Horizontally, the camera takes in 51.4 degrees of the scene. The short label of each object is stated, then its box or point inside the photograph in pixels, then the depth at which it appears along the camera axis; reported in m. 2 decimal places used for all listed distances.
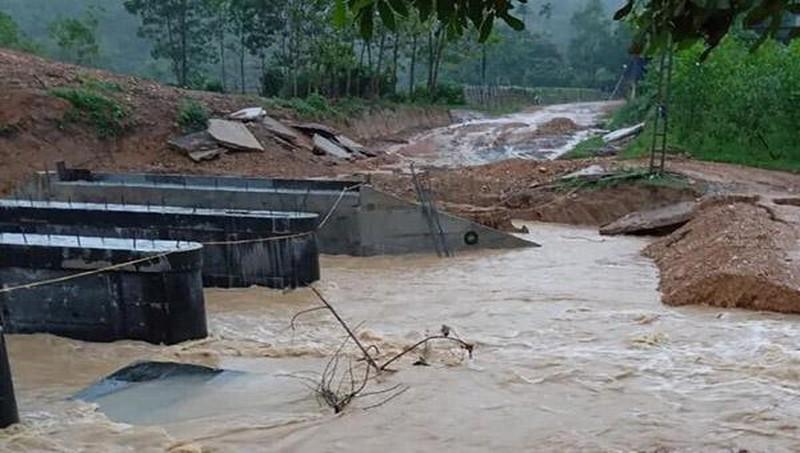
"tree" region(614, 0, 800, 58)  2.75
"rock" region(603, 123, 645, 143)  29.69
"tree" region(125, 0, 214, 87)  36.97
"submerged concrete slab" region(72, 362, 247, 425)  6.79
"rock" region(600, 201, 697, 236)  15.47
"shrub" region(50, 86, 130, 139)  20.72
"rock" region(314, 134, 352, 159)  24.02
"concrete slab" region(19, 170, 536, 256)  14.06
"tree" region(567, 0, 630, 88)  73.91
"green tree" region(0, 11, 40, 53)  30.81
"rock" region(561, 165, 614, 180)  18.08
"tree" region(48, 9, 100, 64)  34.56
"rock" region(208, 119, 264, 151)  21.72
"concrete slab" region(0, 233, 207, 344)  8.54
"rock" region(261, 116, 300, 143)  23.61
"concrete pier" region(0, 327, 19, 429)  6.15
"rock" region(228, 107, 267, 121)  23.80
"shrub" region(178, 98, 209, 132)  22.41
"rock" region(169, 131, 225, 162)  21.19
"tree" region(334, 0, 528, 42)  2.96
